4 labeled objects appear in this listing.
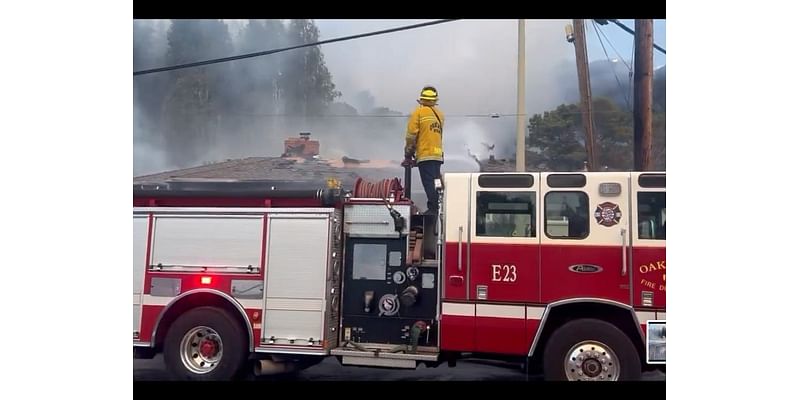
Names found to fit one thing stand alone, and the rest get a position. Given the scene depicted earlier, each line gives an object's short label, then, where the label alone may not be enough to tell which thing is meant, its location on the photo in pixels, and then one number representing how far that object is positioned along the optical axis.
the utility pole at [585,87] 9.23
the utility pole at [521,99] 9.45
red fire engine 5.82
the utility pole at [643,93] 7.99
